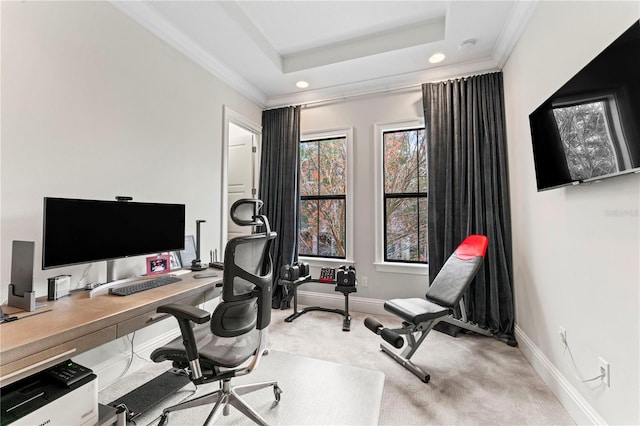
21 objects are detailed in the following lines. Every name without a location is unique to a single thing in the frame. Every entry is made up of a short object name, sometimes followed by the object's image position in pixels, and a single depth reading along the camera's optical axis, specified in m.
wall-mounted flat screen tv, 1.06
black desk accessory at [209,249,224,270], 2.87
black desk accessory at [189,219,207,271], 2.32
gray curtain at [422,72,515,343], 2.61
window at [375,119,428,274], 3.24
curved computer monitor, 1.45
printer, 0.97
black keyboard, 1.61
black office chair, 1.25
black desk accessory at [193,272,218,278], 2.09
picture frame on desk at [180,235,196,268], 2.40
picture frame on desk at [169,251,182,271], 2.31
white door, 3.75
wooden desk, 0.96
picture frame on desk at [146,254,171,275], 2.07
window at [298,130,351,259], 3.56
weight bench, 2.06
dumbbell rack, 2.91
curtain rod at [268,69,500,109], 2.91
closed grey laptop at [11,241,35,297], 1.31
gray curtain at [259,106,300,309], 3.48
